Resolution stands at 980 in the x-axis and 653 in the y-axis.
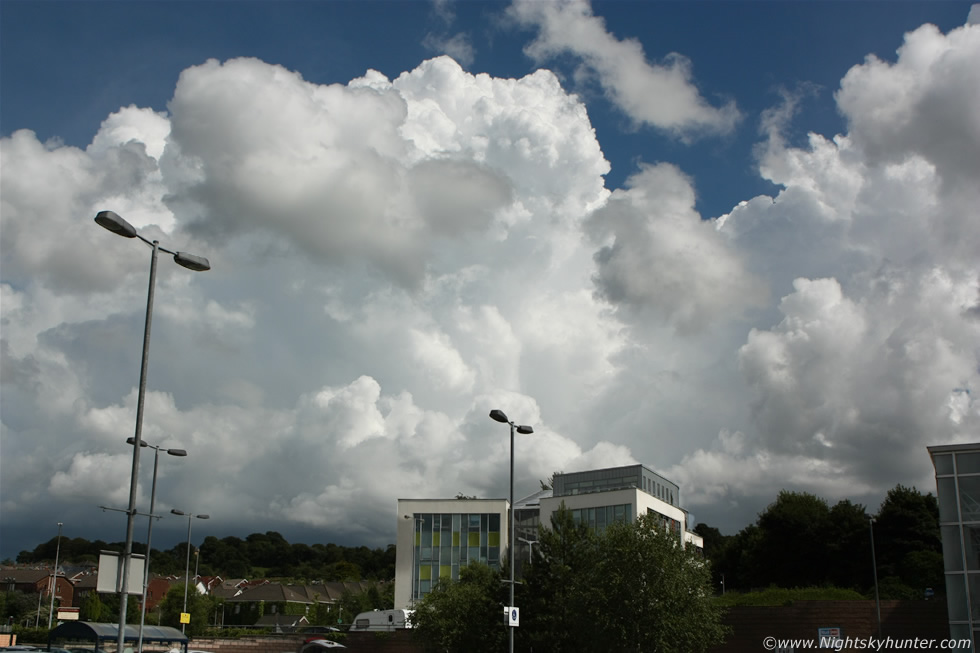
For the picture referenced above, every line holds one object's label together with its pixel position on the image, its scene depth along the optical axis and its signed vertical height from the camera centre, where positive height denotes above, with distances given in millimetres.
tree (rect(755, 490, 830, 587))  72188 +889
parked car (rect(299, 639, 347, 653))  63000 -6828
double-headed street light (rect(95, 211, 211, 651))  16125 +4459
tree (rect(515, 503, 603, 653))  39750 -1414
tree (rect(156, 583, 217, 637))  77625 -5594
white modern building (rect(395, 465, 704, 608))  74438 +1708
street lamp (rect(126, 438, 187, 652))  36875 +2800
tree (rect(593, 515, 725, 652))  31219 -1553
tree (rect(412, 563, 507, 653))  44188 -3427
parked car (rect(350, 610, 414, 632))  62156 -5018
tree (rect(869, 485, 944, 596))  66562 +1928
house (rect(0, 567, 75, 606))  130500 -5717
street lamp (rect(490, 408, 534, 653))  29672 +4274
